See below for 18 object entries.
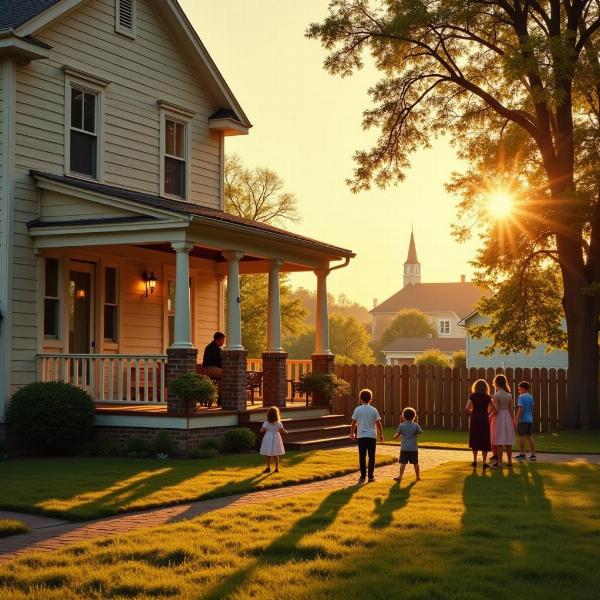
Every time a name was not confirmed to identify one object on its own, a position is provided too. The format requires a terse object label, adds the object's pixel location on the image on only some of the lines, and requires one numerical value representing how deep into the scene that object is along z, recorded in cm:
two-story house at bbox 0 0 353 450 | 1752
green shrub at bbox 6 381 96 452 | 1683
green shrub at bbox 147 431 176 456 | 1673
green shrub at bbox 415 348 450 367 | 6615
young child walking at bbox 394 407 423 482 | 1447
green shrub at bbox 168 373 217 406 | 1673
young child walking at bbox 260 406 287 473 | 1475
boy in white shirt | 1432
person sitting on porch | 1933
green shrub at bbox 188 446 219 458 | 1661
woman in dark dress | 1600
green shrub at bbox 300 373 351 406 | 2130
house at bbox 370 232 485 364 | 12212
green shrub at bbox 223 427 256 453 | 1756
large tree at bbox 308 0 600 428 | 2466
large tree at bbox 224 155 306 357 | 4916
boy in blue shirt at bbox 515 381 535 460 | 1800
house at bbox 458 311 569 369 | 5281
